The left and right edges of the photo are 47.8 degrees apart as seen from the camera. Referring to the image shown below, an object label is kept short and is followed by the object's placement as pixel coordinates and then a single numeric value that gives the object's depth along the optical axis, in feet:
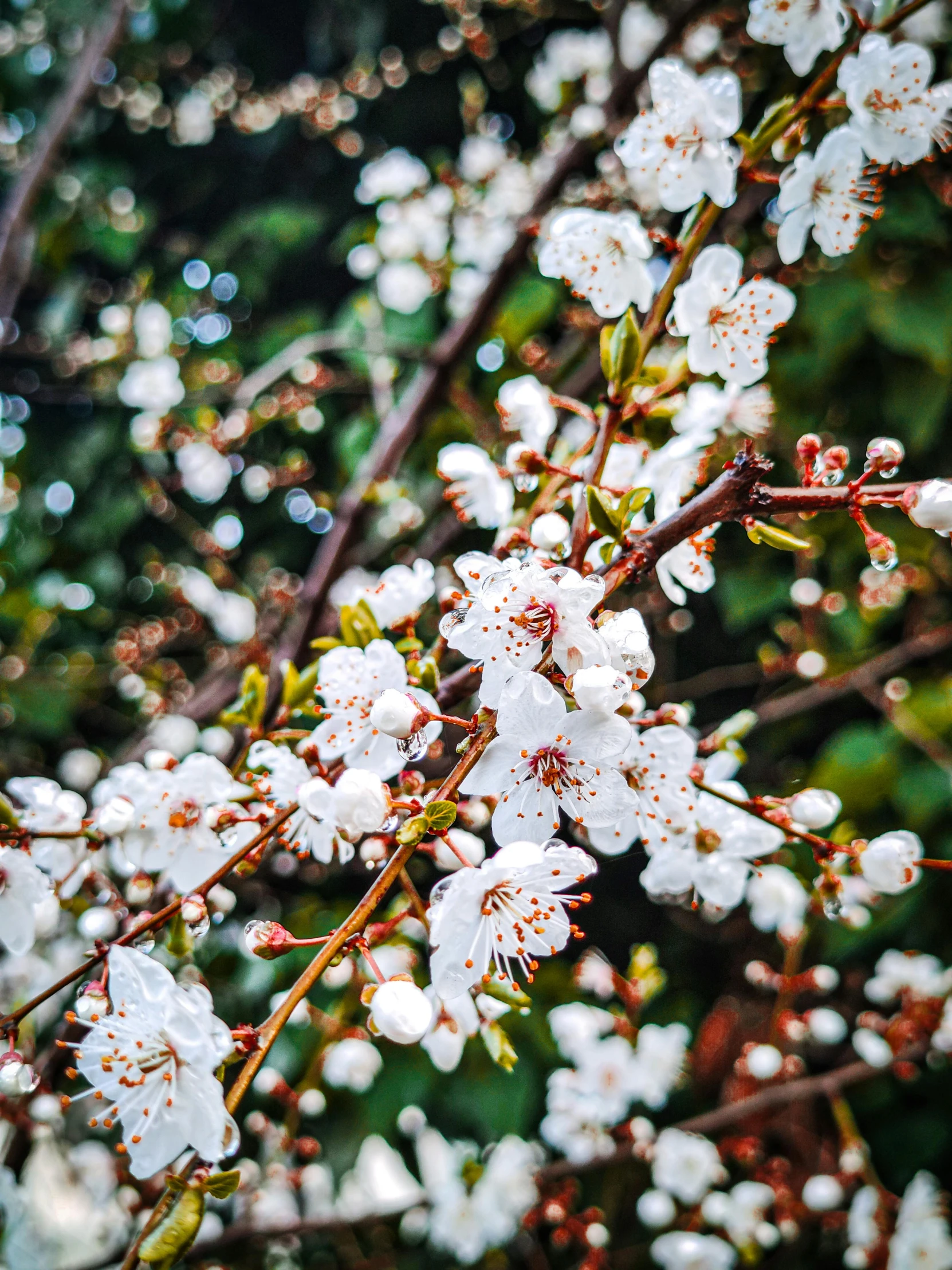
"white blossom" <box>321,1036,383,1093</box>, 0.88
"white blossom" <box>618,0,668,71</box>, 1.13
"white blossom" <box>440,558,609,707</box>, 0.37
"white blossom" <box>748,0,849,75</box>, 0.51
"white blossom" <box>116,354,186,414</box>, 1.17
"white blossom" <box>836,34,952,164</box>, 0.48
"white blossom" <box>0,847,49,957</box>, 0.45
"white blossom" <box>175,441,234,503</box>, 1.11
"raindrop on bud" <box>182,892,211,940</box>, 0.42
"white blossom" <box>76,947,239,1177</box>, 0.36
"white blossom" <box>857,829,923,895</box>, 0.45
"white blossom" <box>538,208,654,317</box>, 0.51
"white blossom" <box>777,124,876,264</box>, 0.49
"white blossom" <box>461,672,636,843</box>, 0.37
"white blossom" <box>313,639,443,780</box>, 0.44
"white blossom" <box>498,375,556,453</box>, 0.52
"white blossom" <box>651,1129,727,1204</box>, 0.89
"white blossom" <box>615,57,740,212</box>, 0.49
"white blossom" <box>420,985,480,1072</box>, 0.48
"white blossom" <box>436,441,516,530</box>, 0.52
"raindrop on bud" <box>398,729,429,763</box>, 0.39
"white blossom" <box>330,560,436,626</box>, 0.51
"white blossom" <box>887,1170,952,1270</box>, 0.82
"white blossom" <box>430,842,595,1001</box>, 0.37
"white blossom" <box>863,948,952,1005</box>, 0.89
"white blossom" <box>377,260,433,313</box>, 1.13
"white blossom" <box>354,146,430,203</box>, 1.09
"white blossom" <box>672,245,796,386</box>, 0.47
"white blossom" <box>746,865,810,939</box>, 0.89
